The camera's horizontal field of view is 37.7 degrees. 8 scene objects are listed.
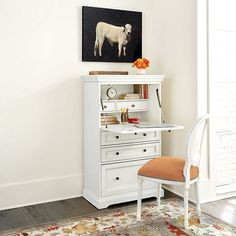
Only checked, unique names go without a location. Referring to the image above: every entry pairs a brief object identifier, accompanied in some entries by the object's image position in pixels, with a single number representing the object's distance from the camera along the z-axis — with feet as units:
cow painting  11.72
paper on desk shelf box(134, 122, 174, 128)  10.43
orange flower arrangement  11.79
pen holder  11.58
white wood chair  8.95
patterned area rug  8.93
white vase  11.88
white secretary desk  10.77
